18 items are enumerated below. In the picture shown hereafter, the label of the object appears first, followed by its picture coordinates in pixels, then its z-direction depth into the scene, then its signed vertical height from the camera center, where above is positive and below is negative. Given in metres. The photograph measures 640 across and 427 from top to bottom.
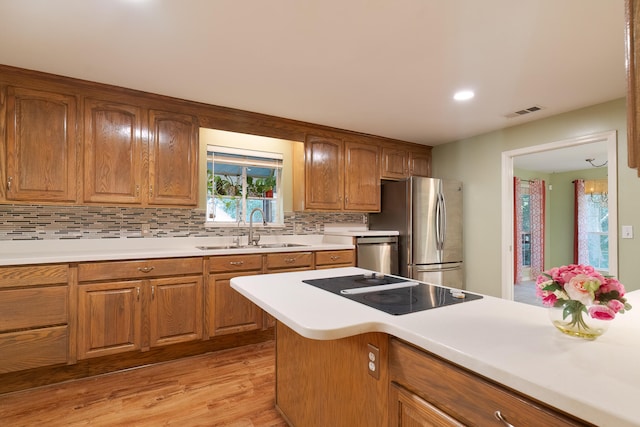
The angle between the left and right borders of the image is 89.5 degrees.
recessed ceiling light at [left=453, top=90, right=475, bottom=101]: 2.74 +1.03
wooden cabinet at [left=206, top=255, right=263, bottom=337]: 2.84 -0.78
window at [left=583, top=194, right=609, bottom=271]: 6.23 -0.34
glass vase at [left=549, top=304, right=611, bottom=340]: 0.87 -0.30
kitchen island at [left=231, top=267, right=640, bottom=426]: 0.62 -0.35
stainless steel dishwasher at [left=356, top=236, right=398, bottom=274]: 3.72 -0.47
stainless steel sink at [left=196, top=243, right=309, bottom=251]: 3.18 -0.34
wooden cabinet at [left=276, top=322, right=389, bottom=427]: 1.13 -0.71
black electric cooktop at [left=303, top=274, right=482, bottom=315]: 1.24 -0.36
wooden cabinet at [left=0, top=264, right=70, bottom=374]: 2.15 -0.71
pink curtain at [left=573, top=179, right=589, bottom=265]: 6.34 -0.22
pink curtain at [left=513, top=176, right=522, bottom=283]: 6.06 -0.36
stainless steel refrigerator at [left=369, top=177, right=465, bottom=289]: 3.90 -0.17
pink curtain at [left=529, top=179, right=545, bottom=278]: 6.46 -0.41
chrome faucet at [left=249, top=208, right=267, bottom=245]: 3.51 -0.24
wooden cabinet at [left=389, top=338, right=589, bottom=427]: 0.70 -0.47
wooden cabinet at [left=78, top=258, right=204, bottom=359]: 2.39 -0.72
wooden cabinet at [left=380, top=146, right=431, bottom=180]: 4.29 +0.71
